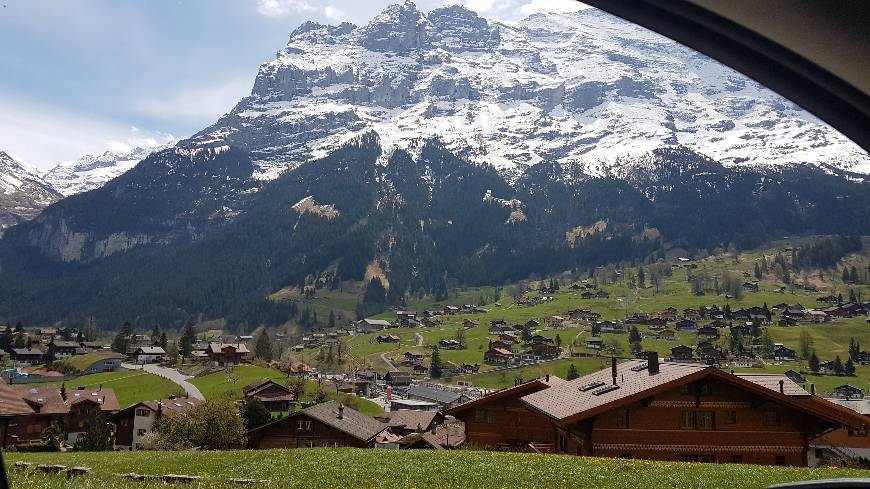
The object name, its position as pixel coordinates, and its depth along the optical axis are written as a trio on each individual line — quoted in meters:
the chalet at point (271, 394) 83.25
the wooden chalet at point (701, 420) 31.50
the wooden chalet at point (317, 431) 47.34
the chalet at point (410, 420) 76.56
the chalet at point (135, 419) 66.25
